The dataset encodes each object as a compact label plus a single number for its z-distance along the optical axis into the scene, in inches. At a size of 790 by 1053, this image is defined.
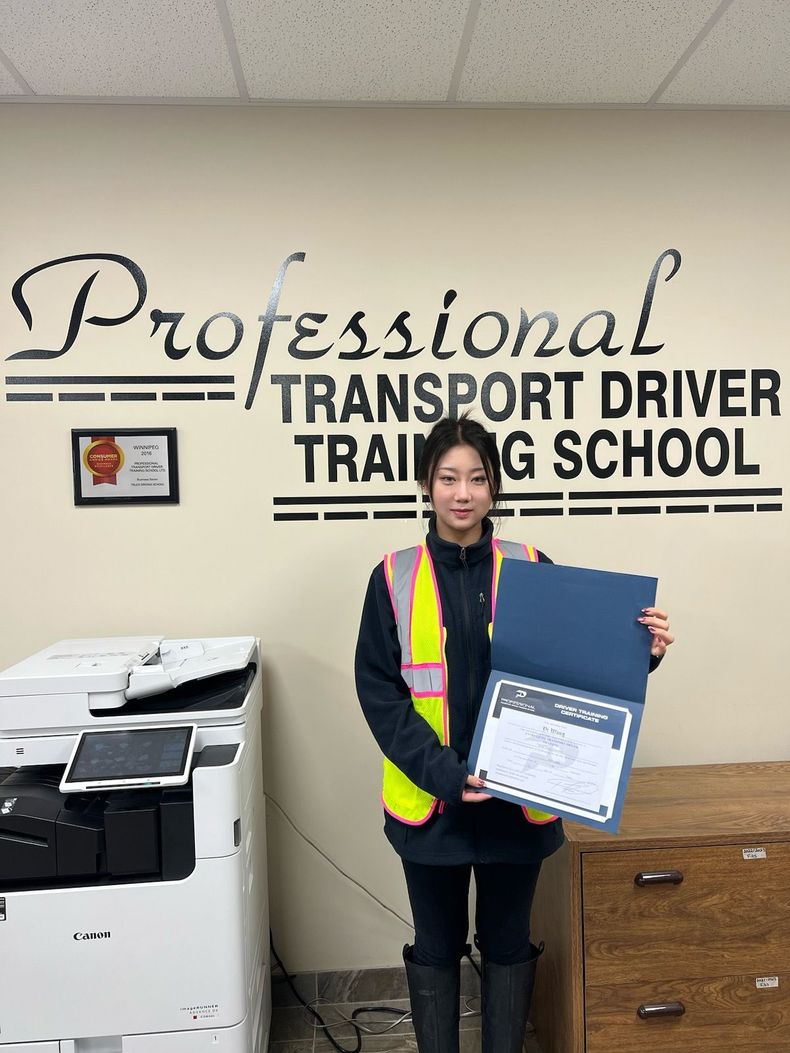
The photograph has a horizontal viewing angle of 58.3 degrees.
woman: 58.0
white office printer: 55.1
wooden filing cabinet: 67.9
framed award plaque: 82.7
